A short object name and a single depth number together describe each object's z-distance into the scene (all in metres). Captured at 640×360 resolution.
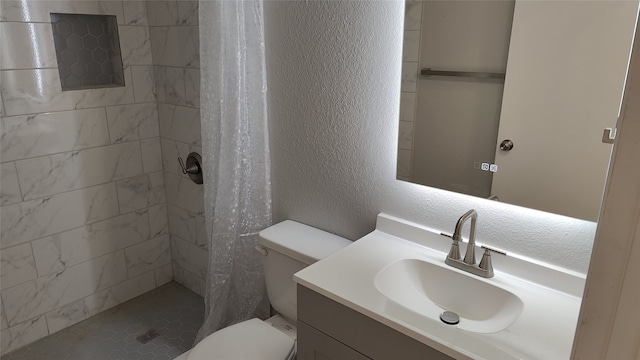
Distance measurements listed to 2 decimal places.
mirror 1.10
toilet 1.55
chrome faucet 1.29
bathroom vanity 1.03
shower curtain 1.76
